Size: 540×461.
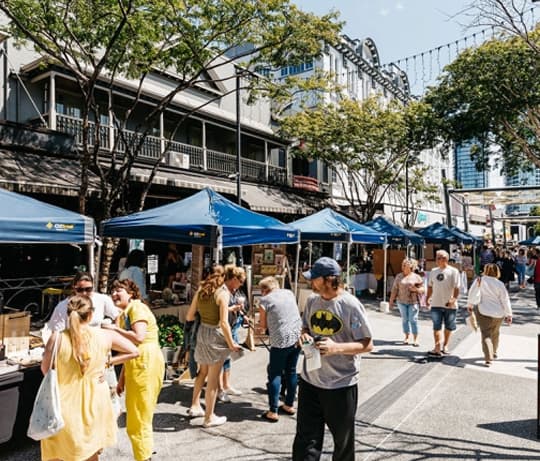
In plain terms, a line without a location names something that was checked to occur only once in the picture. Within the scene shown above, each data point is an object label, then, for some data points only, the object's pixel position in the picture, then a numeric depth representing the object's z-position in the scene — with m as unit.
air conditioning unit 15.59
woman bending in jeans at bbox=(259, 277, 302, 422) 4.74
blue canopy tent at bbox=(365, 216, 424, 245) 14.76
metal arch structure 18.28
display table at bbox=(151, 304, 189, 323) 7.59
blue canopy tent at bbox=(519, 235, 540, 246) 29.14
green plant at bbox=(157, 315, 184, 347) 6.35
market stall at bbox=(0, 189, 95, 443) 3.87
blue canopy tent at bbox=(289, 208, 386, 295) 10.85
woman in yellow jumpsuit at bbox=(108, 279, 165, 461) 3.58
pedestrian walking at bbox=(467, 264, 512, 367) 6.60
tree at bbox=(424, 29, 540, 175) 13.66
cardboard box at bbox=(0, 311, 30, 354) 4.36
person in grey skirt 4.57
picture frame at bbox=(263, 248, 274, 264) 10.14
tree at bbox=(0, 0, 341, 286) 9.26
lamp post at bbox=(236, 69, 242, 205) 13.38
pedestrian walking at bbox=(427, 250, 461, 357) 6.89
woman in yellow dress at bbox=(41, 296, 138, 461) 2.94
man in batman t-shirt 3.07
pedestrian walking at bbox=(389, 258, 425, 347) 7.91
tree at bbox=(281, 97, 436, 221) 18.36
